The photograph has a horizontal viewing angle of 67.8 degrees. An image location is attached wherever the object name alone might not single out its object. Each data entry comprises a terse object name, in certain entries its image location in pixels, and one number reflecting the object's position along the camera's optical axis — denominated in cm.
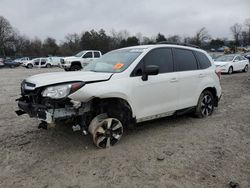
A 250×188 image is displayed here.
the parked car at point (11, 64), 3015
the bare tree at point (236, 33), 7371
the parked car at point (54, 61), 2704
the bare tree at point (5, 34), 5665
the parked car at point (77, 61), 1495
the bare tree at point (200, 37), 6679
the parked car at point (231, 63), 1395
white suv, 285
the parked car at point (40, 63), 2697
